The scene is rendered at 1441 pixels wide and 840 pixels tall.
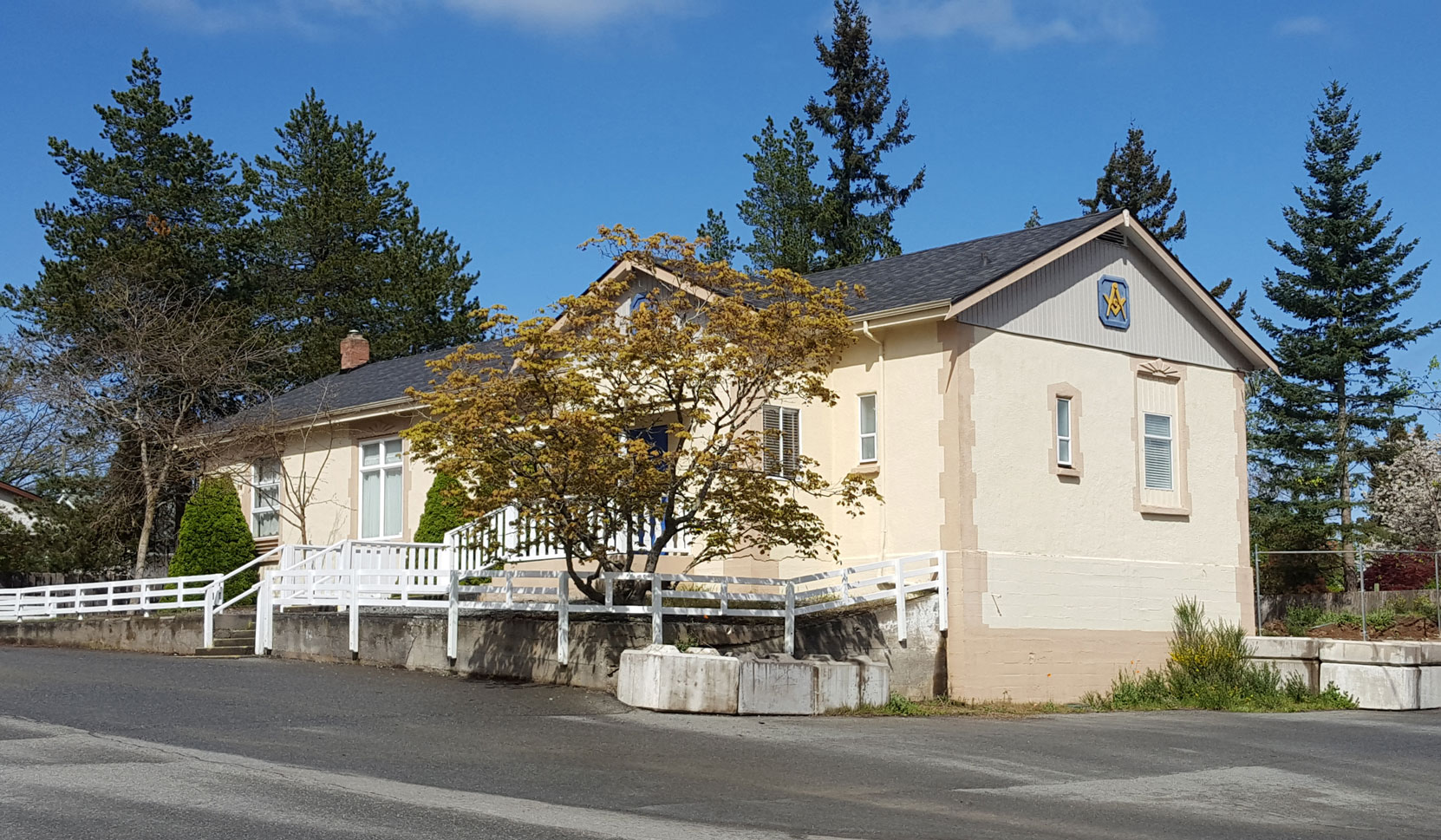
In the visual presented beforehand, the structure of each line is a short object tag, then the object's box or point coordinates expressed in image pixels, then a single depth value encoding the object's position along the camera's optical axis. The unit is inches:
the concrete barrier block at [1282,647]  823.1
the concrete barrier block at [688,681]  603.8
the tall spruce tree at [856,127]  1962.4
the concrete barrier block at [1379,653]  796.6
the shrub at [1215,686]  784.3
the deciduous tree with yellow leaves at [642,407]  634.8
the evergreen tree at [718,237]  1980.8
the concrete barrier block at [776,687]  612.7
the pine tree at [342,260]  1823.3
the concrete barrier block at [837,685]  636.7
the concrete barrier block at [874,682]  659.4
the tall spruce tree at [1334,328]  1611.5
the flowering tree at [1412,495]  1509.6
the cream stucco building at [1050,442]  770.8
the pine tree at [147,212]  1608.0
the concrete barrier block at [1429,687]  802.2
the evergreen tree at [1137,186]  1855.3
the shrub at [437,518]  1002.7
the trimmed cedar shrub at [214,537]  1157.7
